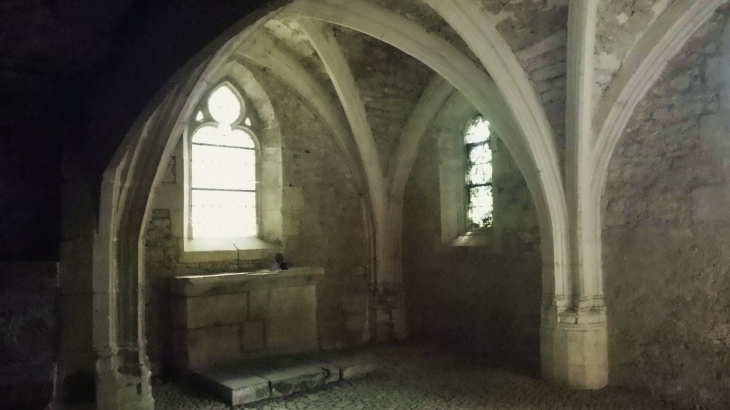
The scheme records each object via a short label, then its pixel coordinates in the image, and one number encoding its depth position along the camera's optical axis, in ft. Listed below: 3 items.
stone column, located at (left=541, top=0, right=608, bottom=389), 15.05
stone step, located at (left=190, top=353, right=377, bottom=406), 14.57
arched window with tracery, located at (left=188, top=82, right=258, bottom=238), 19.43
